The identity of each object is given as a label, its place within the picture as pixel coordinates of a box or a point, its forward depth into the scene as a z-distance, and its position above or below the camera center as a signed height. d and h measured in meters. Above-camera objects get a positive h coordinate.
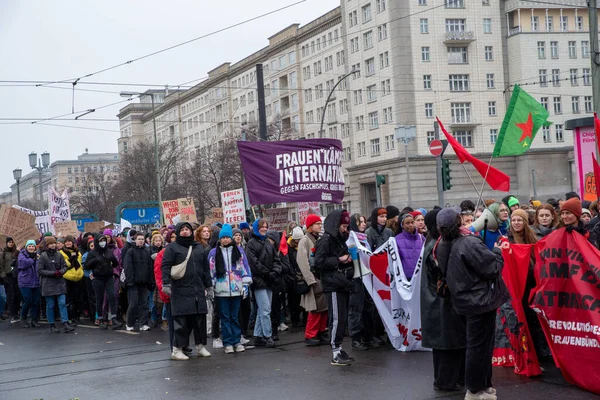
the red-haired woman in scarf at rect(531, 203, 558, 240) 9.67 -0.27
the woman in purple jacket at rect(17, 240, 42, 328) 17.55 -1.14
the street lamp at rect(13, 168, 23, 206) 53.00 +3.42
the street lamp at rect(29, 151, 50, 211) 46.03 +3.73
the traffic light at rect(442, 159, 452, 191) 23.80 +0.76
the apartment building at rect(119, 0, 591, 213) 57.84 +8.39
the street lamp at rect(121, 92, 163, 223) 30.50 +4.64
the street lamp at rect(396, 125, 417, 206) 37.12 +3.18
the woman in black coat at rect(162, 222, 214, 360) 11.39 -0.95
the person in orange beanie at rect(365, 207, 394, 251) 11.89 -0.35
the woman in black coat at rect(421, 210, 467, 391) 8.11 -1.23
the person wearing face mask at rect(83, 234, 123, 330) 16.31 -0.91
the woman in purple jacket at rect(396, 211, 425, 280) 11.14 -0.56
